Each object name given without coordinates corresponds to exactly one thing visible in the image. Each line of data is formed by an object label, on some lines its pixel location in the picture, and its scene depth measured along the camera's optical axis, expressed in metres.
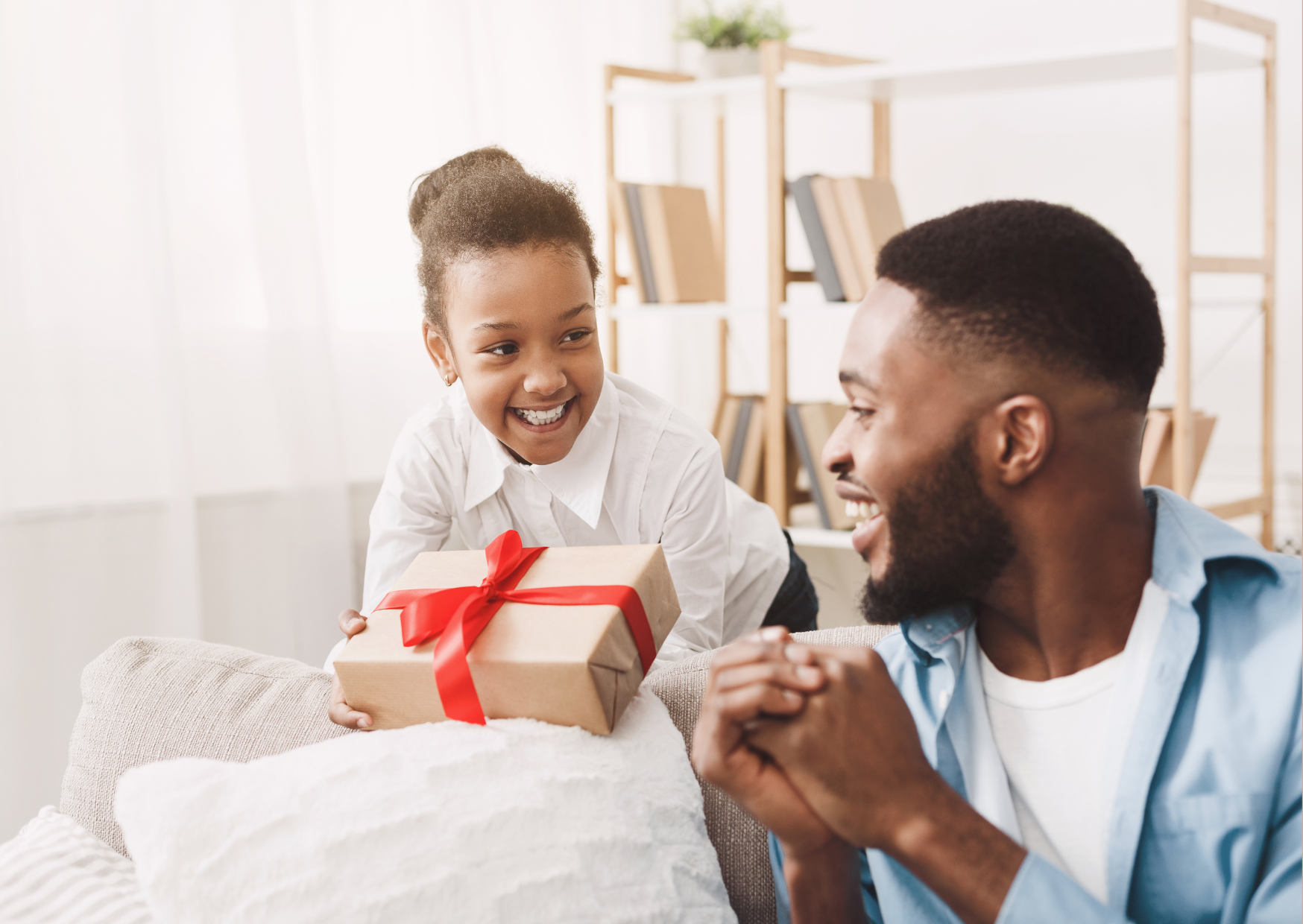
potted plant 2.68
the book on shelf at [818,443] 2.48
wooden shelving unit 1.99
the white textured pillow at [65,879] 0.87
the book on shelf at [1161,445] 2.11
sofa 1.06
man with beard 0.68
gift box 0.90
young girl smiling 1.38
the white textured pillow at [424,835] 0.79
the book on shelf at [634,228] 2.63
